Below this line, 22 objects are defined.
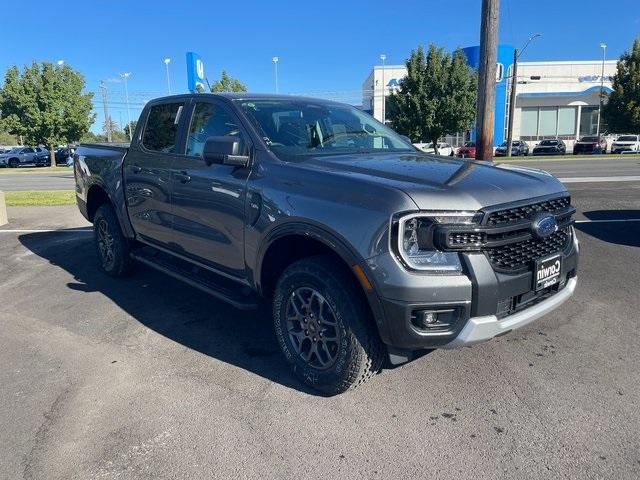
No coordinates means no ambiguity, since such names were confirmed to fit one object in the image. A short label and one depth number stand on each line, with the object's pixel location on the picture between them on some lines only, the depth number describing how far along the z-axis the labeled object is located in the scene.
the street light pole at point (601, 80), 51.68
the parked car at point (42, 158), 43.28
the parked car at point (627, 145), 41.09
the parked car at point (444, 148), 41.19
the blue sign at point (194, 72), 18.58
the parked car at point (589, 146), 41.34
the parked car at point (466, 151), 38.12
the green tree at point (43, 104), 35.22
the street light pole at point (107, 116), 59.44
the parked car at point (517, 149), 42.18
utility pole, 8.45
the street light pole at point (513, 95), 33.70
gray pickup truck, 2.79
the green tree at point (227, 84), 41.53
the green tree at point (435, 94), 29.97
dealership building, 54.09
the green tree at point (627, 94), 37.12
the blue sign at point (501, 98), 41.72
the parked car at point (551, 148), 41.50
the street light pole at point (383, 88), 54.69
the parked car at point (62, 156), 43.31
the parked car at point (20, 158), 43.06
